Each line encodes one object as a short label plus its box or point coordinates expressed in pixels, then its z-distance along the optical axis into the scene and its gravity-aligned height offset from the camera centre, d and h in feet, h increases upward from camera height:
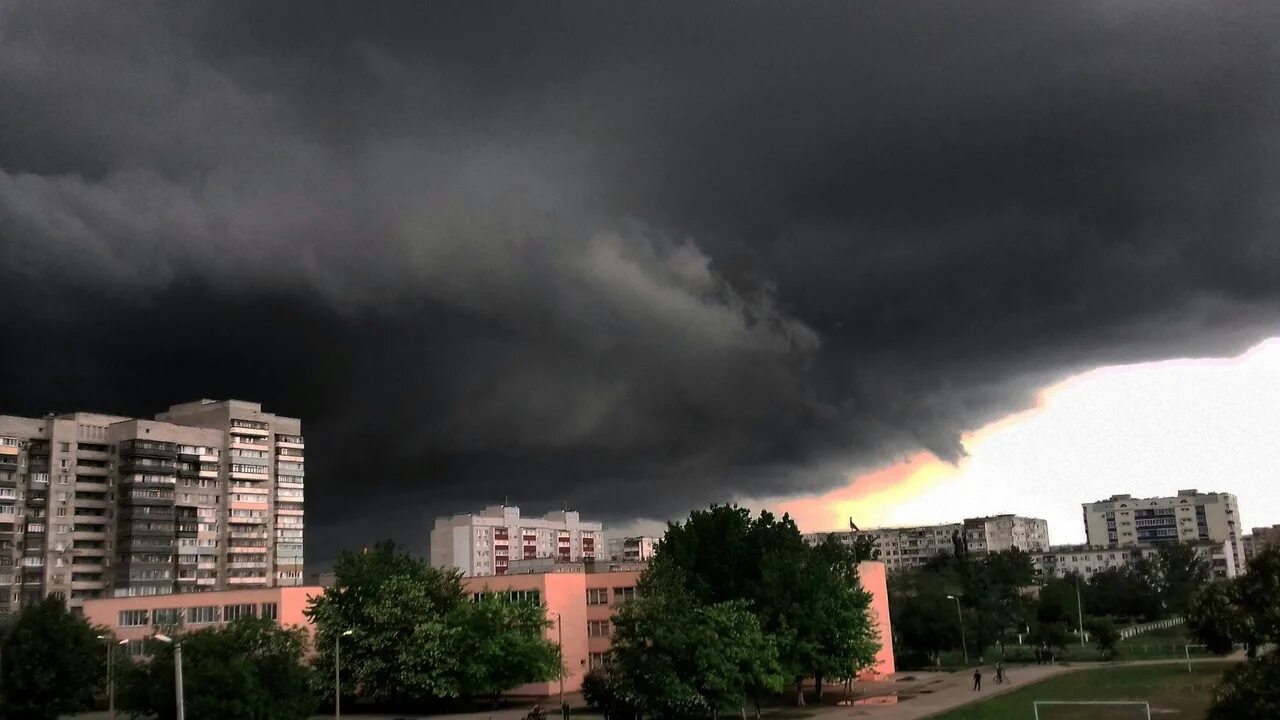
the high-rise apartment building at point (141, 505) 359.87 +27.24
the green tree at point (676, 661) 158.10 -17.09
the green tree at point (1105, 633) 281.54 -28.58
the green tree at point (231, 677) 149.48 -15.25
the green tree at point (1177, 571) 469.16 -22.42
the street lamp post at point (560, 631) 229.95 -16.60
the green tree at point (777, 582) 192.44 -6.79
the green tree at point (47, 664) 178.29 -14.13
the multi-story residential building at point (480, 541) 597.52 +11.82
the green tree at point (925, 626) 280.72 -23.92
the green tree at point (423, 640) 191.42 -14.43
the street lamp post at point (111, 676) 191.37 -17.74
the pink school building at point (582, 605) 232.73 -11.72
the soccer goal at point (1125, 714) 159.94 -29.49
